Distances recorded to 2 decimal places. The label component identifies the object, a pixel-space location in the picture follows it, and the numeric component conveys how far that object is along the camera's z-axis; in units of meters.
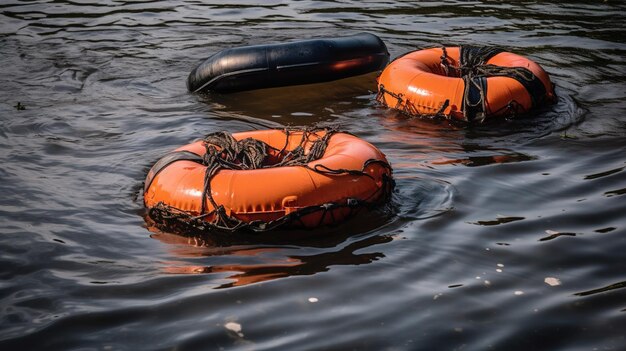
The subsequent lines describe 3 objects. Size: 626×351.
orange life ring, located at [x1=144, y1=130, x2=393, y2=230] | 5.61
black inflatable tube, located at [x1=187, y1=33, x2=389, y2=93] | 9.33
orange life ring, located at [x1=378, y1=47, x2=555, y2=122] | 8.12
